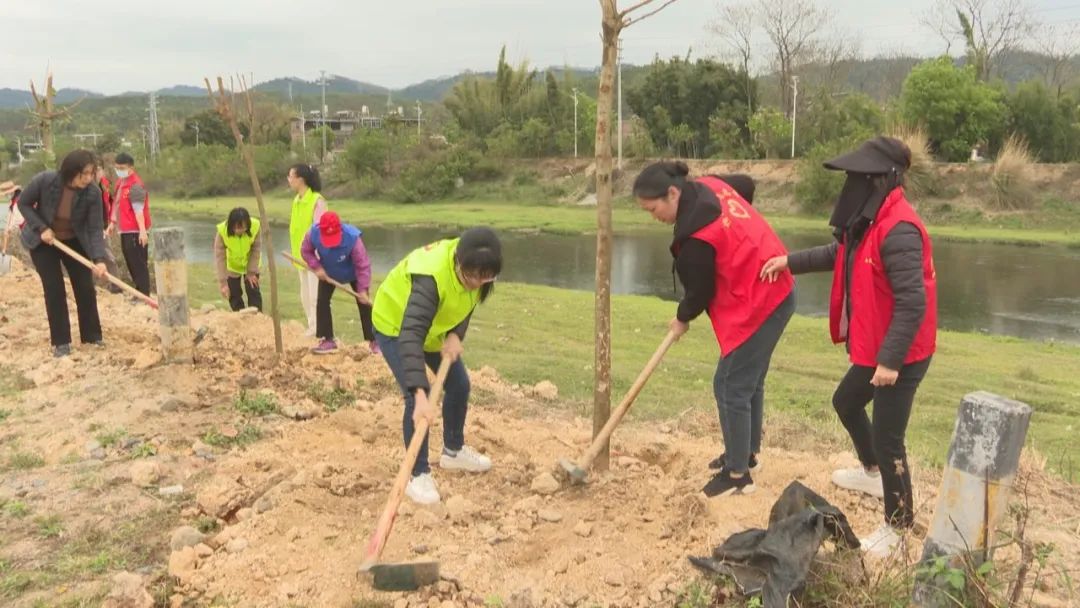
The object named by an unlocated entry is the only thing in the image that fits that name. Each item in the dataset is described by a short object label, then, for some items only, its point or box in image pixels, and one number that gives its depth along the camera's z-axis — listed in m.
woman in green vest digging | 3.65
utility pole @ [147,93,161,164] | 62.46
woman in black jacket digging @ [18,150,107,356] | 6.77
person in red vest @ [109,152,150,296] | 9.32
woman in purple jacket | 7.09
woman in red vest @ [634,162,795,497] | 3.66
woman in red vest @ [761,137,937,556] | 3.27
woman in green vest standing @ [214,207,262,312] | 8.29
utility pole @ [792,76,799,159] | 39.62
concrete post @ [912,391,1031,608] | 2.67
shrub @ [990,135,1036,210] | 31.36
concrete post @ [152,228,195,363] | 6.27
